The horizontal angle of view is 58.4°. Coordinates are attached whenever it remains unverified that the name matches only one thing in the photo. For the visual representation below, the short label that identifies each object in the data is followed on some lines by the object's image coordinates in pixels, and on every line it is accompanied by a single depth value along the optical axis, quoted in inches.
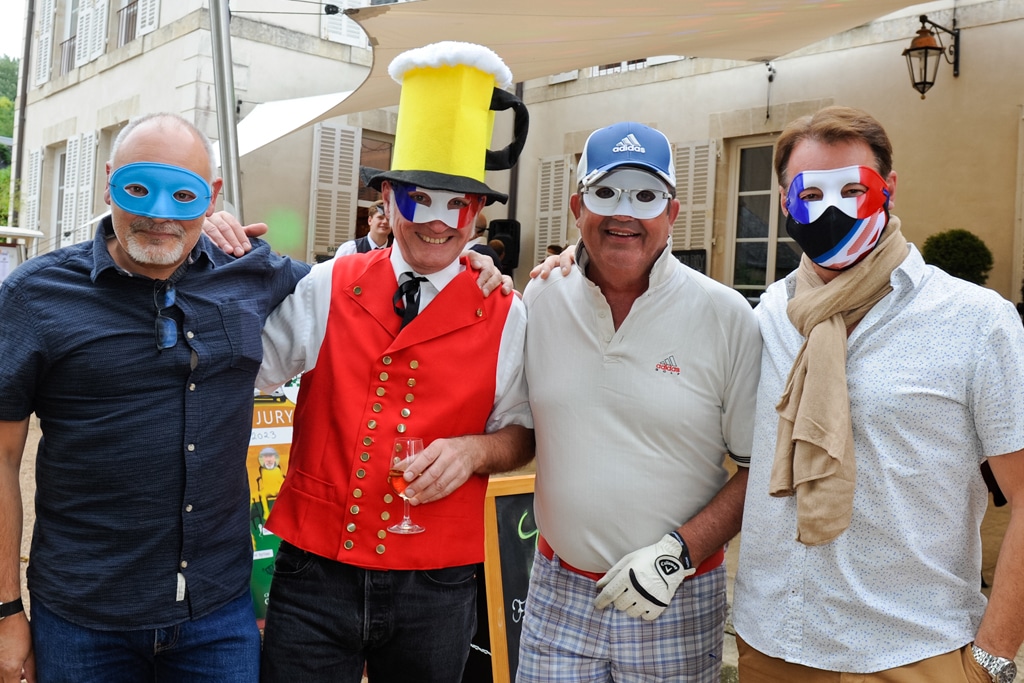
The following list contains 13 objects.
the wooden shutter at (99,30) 476.4
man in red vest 80.8
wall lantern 285.6
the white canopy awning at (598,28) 213.9
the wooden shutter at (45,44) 539.5
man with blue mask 72.5
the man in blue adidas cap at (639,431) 84.5
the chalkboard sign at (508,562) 125.5
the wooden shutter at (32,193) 542.6
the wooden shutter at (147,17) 430.3
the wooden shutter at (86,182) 477.4
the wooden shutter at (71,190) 495.5
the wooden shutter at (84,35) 493.0
